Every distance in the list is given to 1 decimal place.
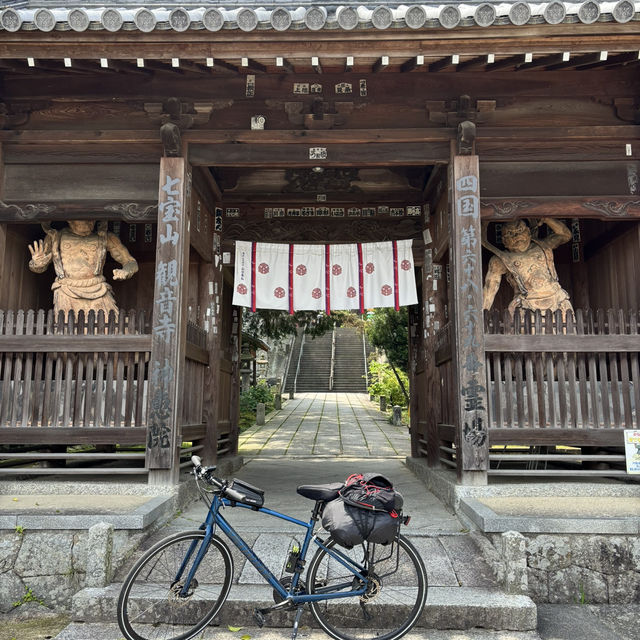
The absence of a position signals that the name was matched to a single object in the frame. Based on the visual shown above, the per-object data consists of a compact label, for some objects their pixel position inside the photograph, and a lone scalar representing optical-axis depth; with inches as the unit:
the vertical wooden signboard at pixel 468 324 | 236.0
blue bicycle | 143.9
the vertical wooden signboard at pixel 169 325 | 238.8
